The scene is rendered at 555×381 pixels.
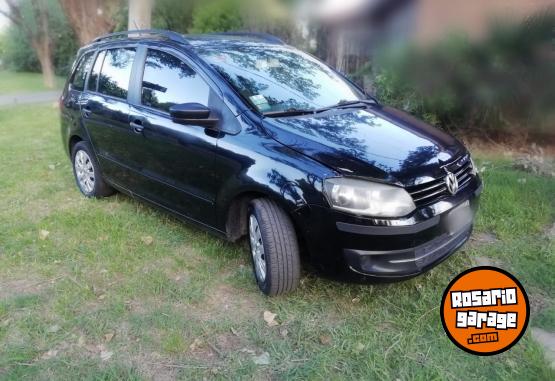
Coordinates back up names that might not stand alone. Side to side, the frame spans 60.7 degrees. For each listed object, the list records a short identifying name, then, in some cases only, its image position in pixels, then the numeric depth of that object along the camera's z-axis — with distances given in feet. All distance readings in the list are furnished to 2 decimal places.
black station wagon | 8.40
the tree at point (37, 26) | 54.34
